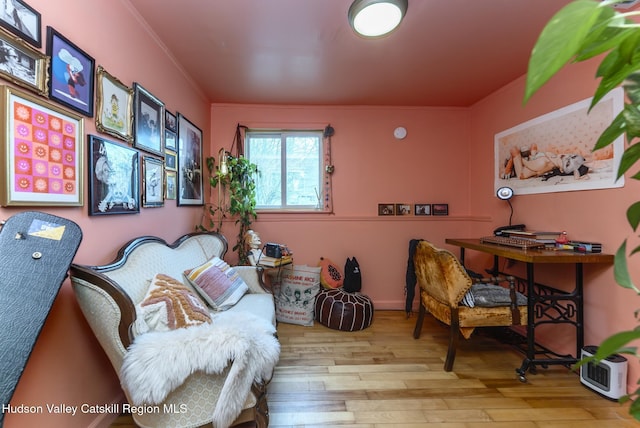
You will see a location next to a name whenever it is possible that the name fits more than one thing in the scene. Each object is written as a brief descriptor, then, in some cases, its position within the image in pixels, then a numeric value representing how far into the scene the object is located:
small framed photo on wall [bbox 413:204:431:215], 3.24
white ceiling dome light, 1.53
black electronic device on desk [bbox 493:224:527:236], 2.45
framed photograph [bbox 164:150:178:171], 2.13
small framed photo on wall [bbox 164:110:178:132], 2.12
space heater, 1.63
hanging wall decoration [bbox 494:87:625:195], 1.79
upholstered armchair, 1.91
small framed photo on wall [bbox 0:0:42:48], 1.02
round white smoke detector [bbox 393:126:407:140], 3.22
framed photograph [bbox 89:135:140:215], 1.41
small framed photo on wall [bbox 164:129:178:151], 2.12
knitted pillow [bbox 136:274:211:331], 1.35
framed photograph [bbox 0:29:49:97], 1.01
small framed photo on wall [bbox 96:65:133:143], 1.45
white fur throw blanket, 1.12
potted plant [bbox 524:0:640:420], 0.34
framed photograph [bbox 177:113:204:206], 2.38
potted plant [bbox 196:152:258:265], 2.88
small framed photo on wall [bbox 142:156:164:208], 1.82
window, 3.24
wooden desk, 1.70
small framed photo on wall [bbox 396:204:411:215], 3.24
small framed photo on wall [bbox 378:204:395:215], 3.23
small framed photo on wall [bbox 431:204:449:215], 3.24
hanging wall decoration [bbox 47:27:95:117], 1.19
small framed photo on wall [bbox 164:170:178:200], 2.14
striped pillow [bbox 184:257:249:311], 1.91
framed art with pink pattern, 1.02
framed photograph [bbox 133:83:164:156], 1.74
